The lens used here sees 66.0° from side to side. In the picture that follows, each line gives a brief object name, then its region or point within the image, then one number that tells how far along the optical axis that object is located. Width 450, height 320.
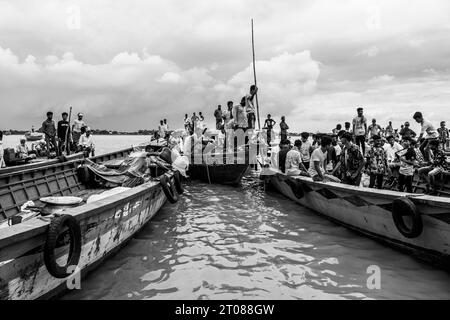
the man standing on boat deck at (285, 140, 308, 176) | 9.05
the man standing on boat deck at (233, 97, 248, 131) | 12.48
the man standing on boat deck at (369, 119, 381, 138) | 17.14
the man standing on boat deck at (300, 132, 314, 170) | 10.62
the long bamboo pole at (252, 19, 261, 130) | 13.29
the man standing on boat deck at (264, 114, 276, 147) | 16.50
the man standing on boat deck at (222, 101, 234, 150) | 12.91
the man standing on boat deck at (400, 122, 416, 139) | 11.61
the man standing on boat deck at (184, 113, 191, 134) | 20.81
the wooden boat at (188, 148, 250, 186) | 12.21
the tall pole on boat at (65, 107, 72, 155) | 11.98
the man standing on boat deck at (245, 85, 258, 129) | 12.70
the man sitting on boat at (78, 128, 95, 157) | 13.78
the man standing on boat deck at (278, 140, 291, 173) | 9.48
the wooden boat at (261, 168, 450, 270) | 4.50
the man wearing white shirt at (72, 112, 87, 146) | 14.64
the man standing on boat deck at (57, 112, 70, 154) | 13.07
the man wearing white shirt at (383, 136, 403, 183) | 9.05
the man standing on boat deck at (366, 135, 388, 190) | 8.47
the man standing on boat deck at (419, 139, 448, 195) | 7.60
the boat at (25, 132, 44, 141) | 15.88
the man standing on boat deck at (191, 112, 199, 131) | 20.57
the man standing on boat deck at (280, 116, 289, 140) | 16.36
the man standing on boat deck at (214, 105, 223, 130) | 17.92
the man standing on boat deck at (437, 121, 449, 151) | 16.38
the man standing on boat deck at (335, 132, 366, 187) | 6.95
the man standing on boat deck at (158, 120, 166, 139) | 21.66
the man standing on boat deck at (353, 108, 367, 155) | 11.77
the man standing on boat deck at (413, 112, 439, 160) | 8.38
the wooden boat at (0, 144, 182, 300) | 3.23
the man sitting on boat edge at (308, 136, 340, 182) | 7.40
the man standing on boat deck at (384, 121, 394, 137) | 21.92
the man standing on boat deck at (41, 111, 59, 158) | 11.24
